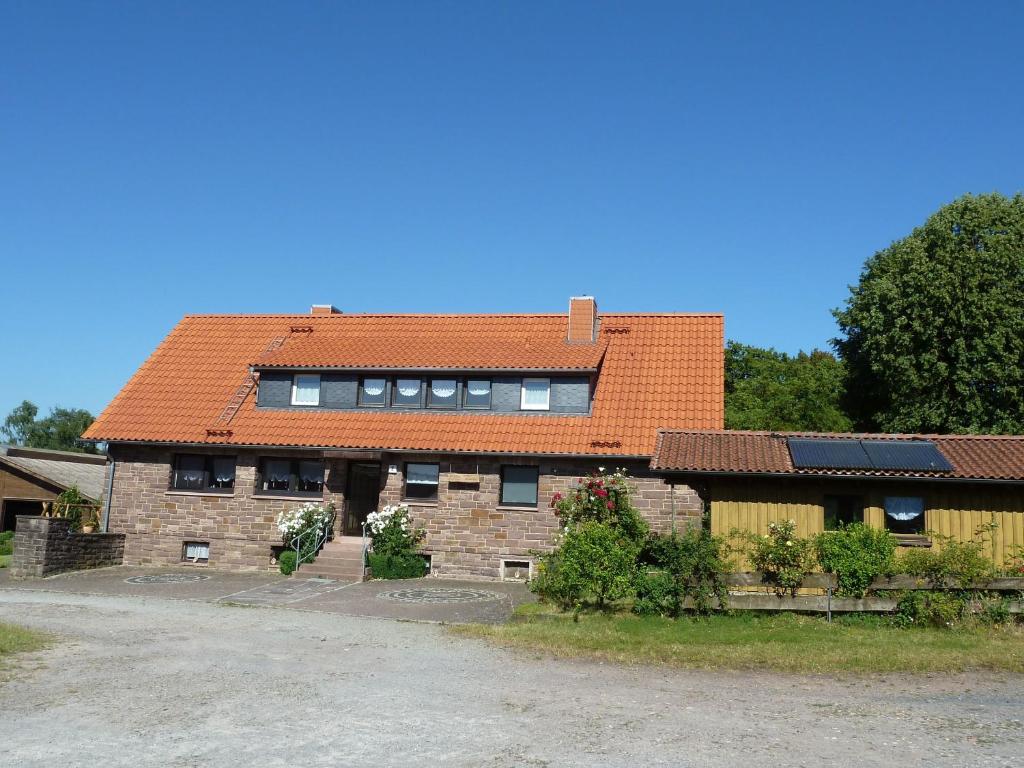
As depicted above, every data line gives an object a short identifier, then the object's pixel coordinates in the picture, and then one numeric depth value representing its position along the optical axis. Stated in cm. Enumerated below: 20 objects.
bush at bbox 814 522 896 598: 1466
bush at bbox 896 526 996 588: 1417
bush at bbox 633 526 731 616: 1476
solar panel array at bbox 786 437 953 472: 1644
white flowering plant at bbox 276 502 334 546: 2248
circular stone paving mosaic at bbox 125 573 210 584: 2072
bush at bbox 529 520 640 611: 1515
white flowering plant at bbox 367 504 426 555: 2186
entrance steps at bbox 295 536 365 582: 2134
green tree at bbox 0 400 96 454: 7800
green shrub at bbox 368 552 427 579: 2150
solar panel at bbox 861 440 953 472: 1633
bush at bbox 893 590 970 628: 1395
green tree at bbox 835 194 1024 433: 2964
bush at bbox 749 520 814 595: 1487
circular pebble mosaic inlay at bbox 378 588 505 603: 1819
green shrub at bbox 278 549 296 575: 2177
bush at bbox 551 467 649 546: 2059
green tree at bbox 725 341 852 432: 3519
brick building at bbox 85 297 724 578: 2230
